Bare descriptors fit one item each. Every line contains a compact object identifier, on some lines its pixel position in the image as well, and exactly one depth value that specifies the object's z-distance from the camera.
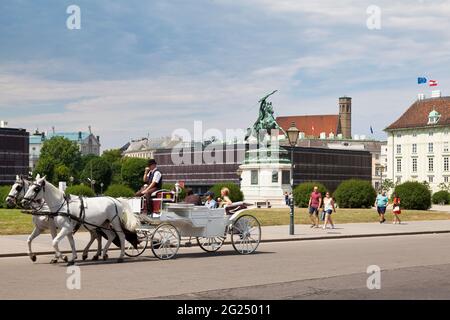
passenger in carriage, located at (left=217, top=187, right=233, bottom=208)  21.15
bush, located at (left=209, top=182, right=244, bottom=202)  58.69
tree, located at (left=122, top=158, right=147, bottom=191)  157.12
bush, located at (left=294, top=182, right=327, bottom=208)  61.06
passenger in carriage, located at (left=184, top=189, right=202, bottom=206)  19.84
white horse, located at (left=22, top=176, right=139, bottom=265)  16.59
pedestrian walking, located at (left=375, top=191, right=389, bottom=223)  38.23
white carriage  18.23
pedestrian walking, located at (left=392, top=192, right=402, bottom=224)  38.12
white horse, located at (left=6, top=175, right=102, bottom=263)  16.47
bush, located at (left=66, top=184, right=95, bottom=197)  54.44
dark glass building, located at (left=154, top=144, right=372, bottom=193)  136.62
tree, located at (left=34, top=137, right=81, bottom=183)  164.12
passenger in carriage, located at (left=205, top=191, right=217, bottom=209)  21.93
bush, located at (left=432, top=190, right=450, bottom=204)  95.46
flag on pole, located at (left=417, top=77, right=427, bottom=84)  140.00
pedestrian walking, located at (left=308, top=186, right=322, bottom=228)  34.09
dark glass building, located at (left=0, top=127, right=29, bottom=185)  148.50
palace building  138.38
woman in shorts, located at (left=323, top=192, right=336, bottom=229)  33.18
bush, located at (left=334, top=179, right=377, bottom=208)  58.47
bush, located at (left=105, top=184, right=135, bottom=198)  54.81
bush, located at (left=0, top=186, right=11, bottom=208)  60.96
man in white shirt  18.36
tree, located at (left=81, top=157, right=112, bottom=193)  160.75
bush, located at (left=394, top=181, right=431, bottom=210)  55.06
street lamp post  29.22
